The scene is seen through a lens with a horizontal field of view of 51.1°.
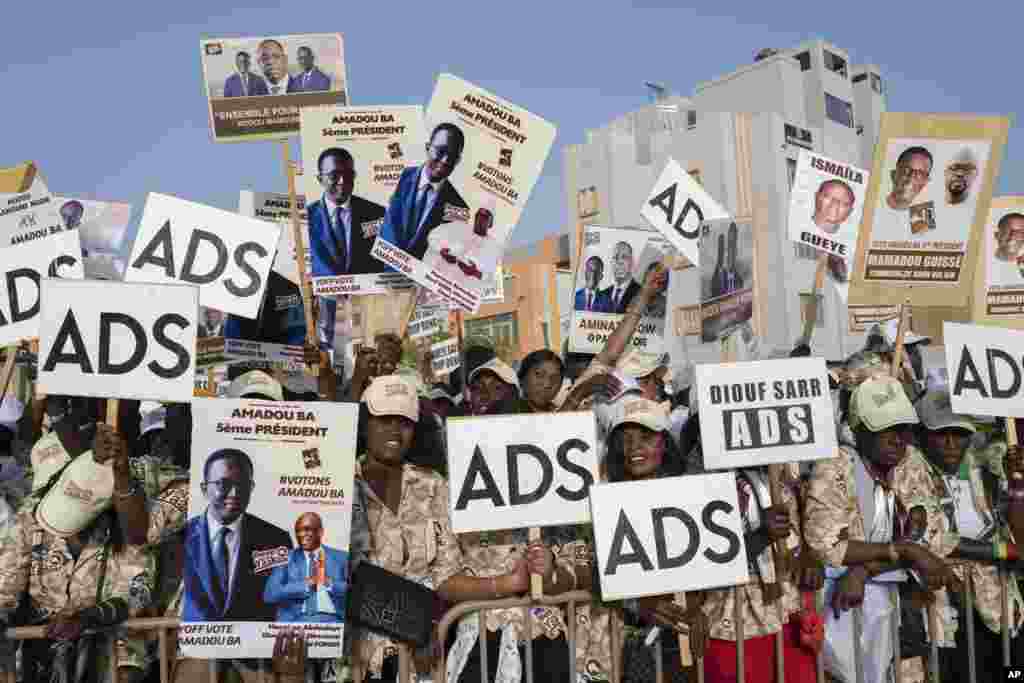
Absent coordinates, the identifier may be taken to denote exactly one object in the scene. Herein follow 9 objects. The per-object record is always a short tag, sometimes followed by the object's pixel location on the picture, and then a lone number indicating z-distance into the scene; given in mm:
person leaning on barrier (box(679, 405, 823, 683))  4996
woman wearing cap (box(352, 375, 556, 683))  4793
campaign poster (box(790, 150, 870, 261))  7312
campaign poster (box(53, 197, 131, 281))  7910
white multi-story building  40500
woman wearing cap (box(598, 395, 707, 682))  4848
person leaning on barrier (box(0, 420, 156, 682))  4613
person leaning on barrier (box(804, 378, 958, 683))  5195
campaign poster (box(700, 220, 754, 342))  6910
